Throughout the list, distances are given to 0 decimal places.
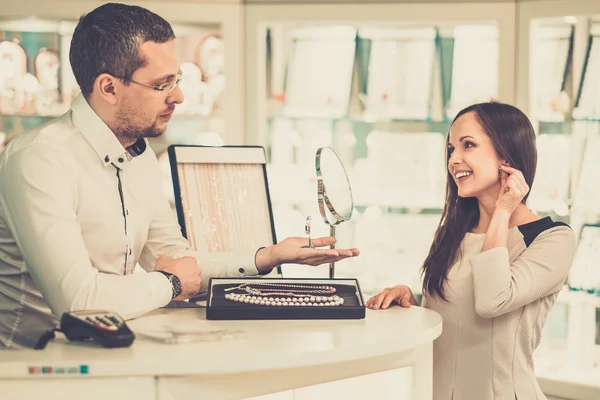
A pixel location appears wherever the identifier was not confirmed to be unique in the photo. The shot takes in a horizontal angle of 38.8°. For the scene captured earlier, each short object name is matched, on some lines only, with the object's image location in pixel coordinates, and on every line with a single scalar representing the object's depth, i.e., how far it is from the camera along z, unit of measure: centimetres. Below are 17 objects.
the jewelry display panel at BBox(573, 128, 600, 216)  372
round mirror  228
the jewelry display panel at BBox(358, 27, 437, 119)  407
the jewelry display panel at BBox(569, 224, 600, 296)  373
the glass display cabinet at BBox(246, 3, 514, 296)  405
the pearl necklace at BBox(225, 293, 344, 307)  204
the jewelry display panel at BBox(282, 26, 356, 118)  412
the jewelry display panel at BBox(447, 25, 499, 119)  400
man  193
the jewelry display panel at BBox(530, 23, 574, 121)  378
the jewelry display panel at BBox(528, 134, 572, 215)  380
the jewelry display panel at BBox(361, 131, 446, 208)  405
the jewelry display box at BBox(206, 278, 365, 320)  201
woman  215
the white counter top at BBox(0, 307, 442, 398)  161
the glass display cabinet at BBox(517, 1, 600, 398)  372
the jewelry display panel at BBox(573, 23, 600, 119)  374
